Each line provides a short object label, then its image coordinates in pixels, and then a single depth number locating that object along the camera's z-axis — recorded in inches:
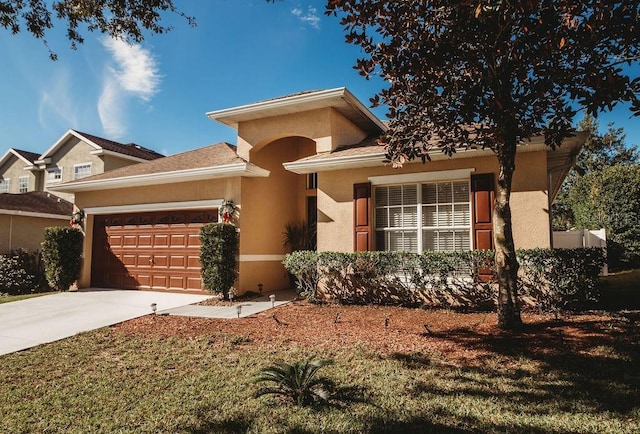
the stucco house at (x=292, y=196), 348.8
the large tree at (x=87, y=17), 253.6
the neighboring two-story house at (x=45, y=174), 658.8
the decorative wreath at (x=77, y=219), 550.6
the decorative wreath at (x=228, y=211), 441.1
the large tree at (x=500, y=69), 201.5
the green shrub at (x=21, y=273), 555.2
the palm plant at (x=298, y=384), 170.7
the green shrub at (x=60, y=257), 508.1
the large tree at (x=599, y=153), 1224.6
